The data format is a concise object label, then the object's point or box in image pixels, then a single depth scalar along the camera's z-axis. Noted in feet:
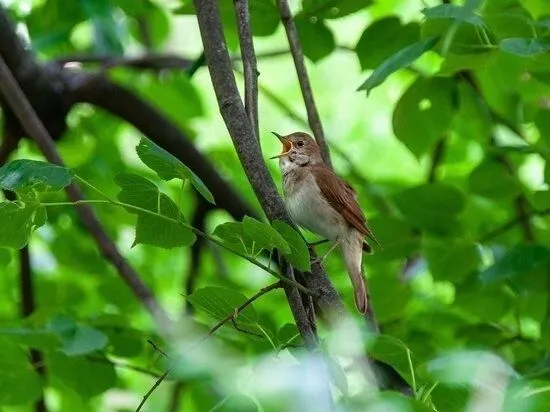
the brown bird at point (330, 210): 23.75
